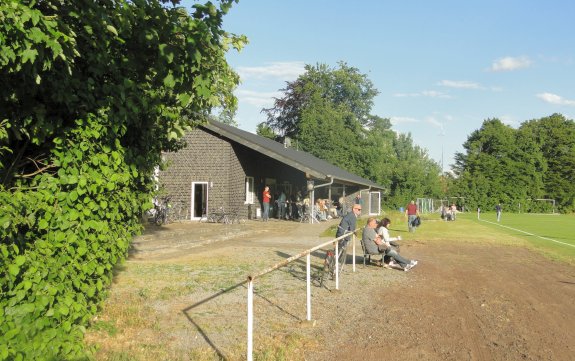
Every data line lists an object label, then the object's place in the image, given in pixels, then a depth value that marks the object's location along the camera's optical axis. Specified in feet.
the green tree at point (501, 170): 225.76
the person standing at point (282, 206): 92.38
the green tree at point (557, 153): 238.07
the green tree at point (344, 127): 190.49
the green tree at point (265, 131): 220.68
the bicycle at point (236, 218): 76.06
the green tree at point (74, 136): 13.34
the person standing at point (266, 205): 83.87
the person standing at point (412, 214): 82.07
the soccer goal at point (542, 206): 230.48
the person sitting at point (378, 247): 40.16
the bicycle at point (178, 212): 76.82
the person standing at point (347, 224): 38.14
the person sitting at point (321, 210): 93.09
